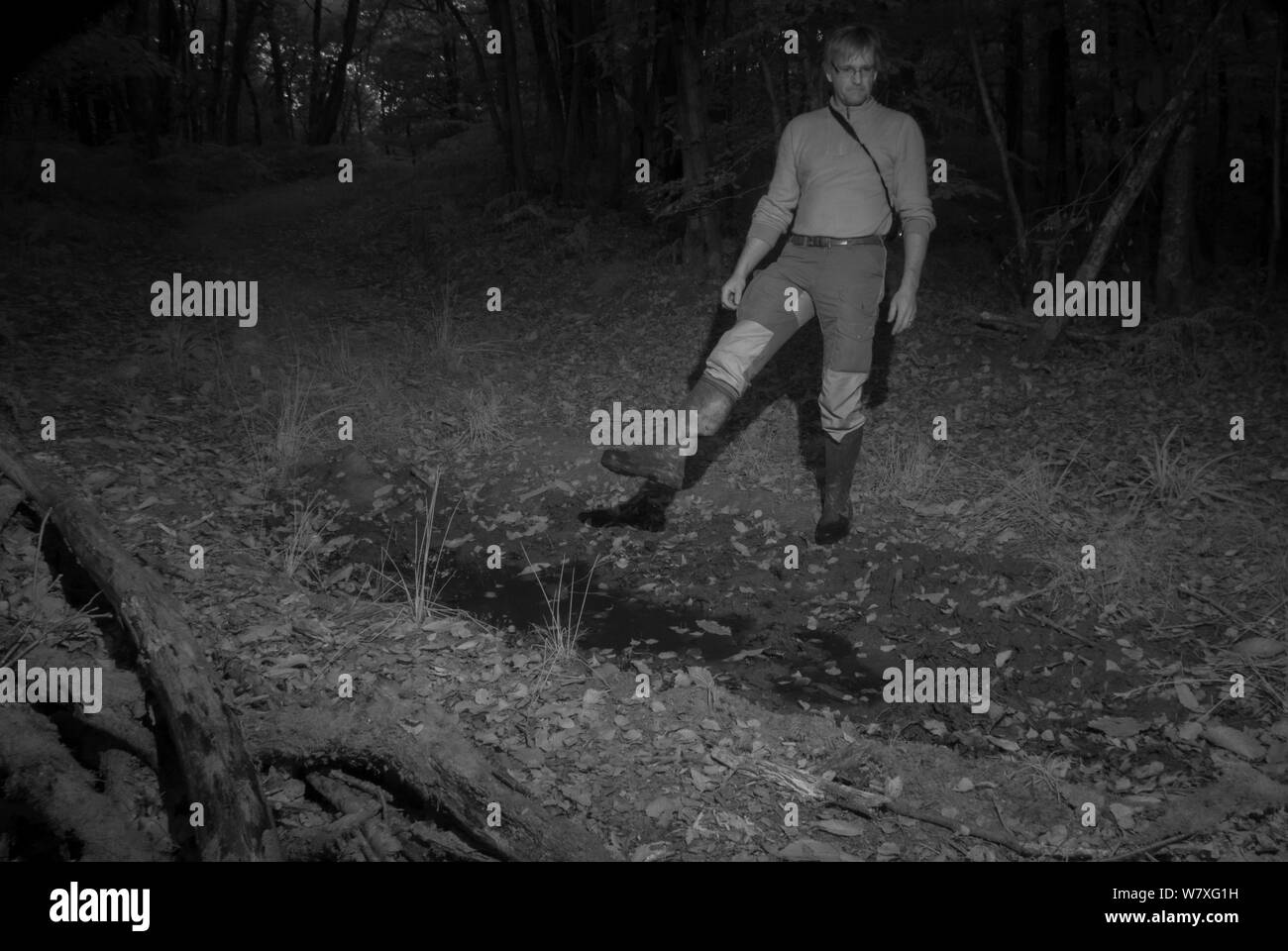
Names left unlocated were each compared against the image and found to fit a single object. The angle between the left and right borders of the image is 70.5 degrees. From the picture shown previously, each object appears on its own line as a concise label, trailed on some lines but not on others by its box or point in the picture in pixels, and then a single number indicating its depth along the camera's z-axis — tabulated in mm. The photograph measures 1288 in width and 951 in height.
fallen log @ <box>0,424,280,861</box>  2793
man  5020
